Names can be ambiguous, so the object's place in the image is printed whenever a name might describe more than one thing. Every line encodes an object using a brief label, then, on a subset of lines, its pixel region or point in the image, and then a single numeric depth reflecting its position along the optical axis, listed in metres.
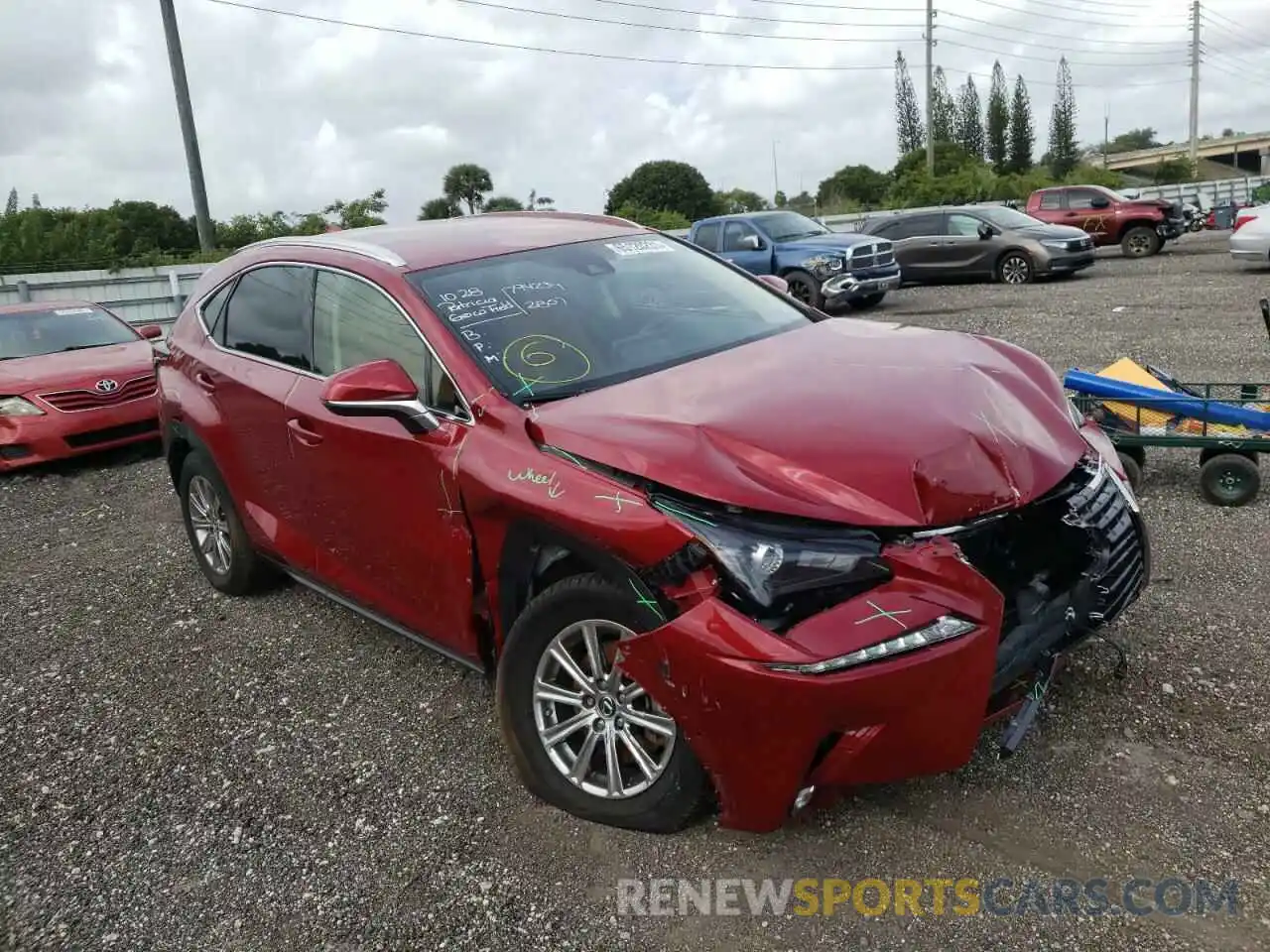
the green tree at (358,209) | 24.33
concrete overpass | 90.94
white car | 15.60
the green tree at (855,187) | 50.62
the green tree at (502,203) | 31.14
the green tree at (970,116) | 78.56
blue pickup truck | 14.94
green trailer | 5.18
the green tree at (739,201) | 49.22
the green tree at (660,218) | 32.66
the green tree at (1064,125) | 81.75
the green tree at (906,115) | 73.12
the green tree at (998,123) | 78.81
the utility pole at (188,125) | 23.03
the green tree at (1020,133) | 79.19
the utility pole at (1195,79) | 59.12
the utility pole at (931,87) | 42.91
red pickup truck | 21.47
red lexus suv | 2.50
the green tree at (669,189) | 53.50
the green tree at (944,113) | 75.38
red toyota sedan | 8.45
